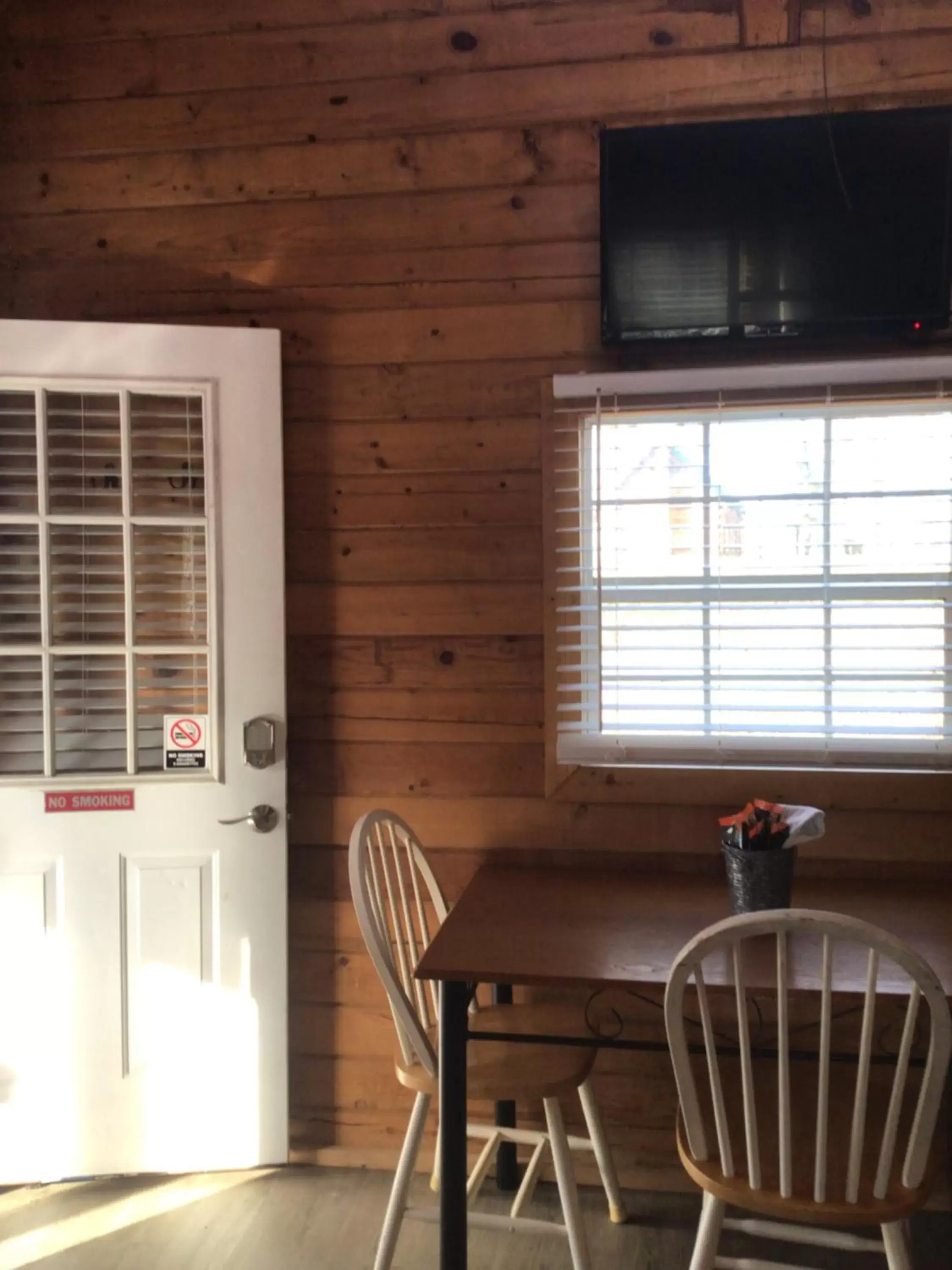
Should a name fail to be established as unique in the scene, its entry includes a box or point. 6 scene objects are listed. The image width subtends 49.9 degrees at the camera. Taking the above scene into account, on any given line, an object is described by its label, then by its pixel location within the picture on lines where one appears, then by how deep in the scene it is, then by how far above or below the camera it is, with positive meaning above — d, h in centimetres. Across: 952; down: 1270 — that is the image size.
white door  234 -33
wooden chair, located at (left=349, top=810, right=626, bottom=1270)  193 -87
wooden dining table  176 -60
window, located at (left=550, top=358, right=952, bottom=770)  228 +11
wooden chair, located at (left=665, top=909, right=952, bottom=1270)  152 -82
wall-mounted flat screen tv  221 +86
